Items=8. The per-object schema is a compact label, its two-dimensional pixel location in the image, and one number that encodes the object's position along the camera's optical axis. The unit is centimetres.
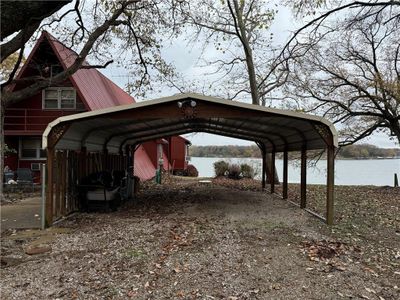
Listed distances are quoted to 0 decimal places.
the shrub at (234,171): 2459
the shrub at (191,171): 3183
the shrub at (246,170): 2508
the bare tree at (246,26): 2111
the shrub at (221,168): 2539
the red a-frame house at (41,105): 1847
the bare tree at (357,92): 1950
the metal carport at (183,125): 864
